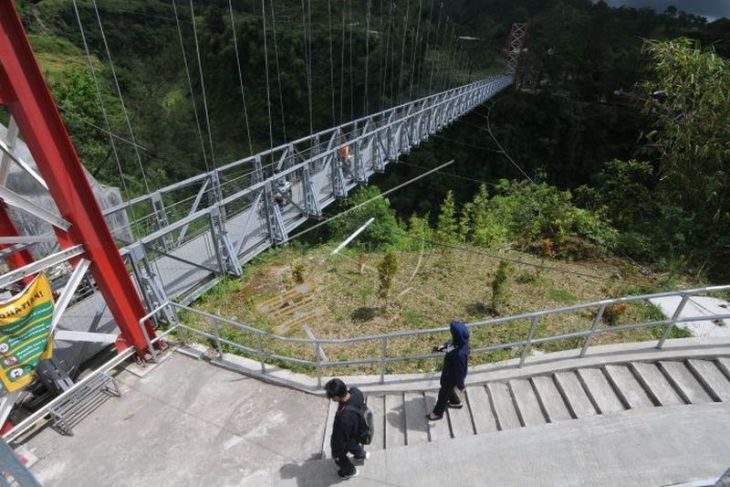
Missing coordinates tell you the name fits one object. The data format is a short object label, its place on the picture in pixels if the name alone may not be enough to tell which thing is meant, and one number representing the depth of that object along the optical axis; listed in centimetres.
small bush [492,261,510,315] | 555
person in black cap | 293
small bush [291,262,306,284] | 627
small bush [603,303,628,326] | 523
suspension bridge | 339
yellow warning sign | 336
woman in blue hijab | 334
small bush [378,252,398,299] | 581
